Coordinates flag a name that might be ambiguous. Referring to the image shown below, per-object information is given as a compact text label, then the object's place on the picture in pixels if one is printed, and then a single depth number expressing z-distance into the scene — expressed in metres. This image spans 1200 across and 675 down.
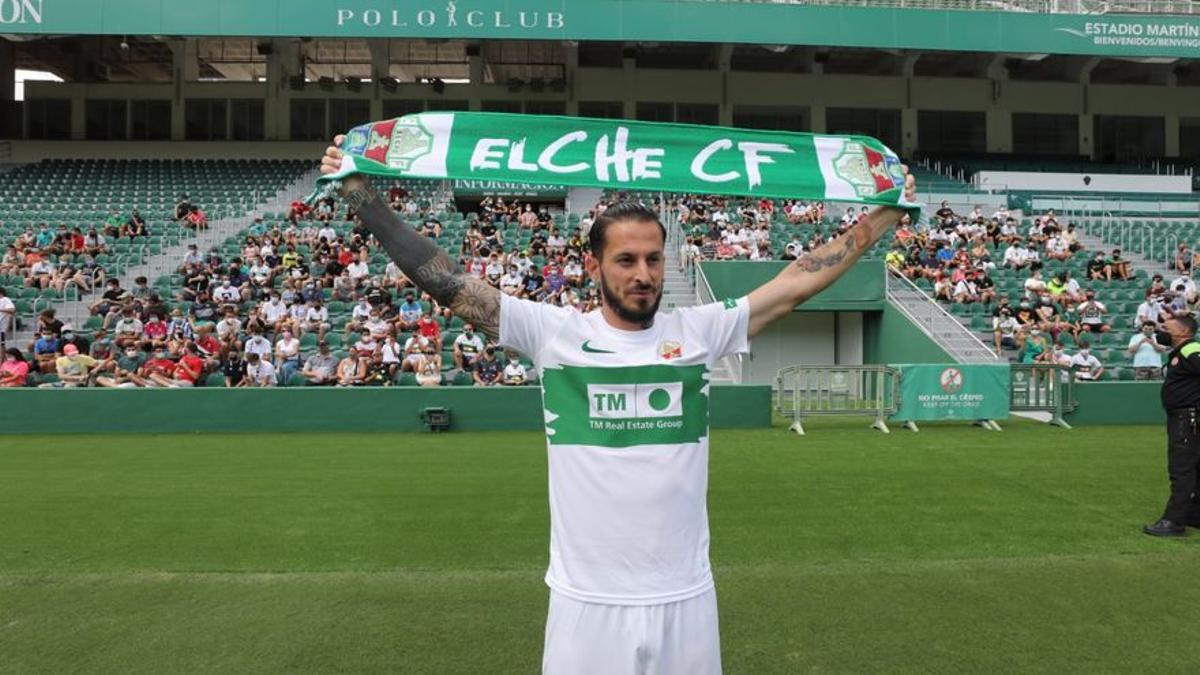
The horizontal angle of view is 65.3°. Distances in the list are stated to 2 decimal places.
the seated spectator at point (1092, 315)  19.89
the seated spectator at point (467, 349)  16.80
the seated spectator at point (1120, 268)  23.38
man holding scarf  2.58
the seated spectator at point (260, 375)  15.54
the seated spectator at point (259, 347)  16.42
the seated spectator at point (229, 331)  16.48
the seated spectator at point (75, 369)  15.34
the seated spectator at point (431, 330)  17.27
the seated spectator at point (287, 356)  15.74
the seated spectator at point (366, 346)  15.97
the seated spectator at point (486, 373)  16.05
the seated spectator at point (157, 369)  15.46
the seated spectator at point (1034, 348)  18.19
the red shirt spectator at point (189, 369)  15.41
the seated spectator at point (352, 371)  15.50
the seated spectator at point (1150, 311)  19.34
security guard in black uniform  7.61
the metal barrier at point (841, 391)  14.83
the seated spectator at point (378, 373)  15.81
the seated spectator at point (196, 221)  25.34
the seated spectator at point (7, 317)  17.94
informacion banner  31.73
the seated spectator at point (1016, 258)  23.66
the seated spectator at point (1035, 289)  21.01
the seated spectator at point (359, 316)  18.06
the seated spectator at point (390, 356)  16.12
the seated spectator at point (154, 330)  17.28
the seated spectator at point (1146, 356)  17.70
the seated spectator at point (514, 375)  16.12
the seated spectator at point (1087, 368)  17.45
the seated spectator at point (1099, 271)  23.33
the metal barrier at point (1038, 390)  15.43
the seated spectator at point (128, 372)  15.24
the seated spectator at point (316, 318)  18.02
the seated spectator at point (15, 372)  15.25
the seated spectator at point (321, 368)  15.47
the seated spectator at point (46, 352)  15.91
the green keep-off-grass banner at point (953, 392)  14.93
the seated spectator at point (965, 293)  21.41
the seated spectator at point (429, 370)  15.77
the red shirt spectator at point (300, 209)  25.05
